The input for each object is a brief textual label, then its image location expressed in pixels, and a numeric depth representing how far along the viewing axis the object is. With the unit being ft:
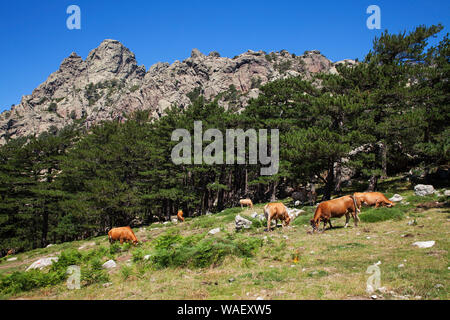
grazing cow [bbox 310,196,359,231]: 39.30
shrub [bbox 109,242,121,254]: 41.08
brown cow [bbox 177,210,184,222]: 90.68
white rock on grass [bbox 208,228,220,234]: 48.37
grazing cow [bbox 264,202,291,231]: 44.75
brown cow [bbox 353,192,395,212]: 49.94
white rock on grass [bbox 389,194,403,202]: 54.17
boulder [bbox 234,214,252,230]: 48.11
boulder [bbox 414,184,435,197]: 54.60
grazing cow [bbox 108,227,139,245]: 48.87
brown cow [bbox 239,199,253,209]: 89.48
